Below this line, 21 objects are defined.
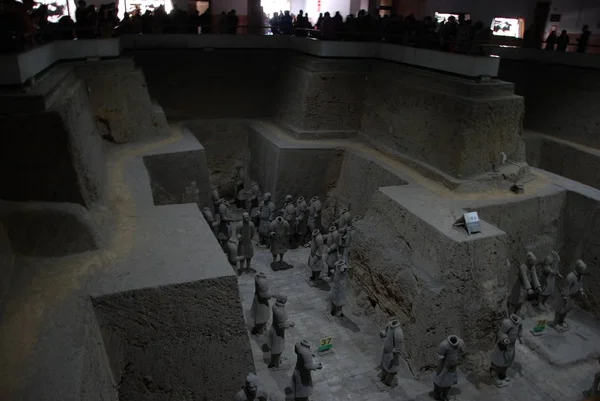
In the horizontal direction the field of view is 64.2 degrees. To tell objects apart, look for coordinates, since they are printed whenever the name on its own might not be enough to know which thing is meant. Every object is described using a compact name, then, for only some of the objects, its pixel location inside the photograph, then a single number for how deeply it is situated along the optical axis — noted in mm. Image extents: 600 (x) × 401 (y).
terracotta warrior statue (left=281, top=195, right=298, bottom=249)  8680
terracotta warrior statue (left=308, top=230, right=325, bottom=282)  7531
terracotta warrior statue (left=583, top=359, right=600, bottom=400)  5448
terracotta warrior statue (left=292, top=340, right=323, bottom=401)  4766
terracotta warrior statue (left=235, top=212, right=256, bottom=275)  7613
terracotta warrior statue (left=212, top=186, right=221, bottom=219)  8602
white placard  5955
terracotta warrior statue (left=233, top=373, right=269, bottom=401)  4180
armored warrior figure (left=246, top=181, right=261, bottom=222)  9181
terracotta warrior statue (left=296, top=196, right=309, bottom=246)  8758
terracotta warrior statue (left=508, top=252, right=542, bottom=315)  6700
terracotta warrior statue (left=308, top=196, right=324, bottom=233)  8836
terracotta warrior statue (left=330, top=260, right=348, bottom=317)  6543
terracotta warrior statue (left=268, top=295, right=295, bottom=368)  5416
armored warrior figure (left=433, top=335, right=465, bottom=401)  5199
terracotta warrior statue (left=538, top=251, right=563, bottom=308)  7078
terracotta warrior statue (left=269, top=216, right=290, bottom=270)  7930
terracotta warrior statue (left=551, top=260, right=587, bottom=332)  6773
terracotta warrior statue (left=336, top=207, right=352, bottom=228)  8312
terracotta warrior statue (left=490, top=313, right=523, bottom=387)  5594
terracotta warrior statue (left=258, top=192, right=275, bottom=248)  8516
